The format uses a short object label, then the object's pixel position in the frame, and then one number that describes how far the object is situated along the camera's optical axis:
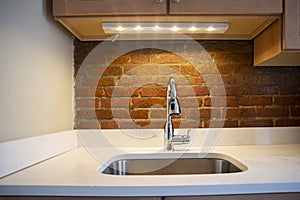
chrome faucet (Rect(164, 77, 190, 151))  1.33
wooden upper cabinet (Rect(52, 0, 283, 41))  1.09
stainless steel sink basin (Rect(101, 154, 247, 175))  1.30
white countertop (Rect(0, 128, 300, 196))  0.78
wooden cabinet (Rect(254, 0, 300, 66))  1.08
